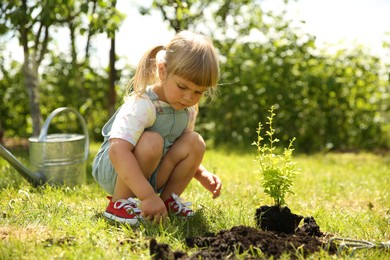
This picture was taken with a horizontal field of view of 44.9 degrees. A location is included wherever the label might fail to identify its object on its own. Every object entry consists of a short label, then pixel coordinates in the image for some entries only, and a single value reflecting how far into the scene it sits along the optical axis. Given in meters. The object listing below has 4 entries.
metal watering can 3.24
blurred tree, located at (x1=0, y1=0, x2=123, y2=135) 3.99
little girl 2.29
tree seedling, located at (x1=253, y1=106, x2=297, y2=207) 2.22
